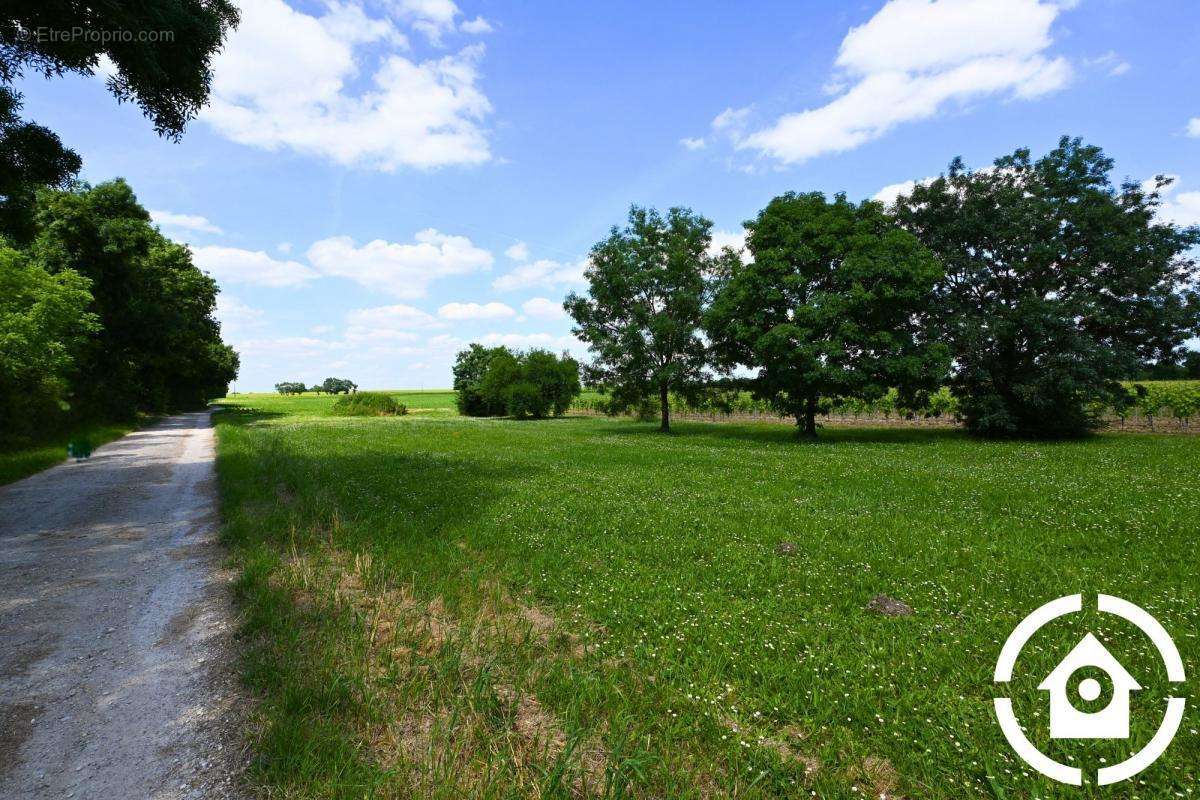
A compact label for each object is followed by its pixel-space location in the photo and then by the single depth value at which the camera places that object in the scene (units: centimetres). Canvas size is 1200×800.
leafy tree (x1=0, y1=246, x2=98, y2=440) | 2127
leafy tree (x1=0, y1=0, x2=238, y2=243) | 898
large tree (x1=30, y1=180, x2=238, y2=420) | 3262
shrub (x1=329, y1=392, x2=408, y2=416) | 7450
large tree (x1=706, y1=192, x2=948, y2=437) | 2630
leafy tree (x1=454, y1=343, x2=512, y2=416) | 7738
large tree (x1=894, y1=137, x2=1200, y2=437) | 2747
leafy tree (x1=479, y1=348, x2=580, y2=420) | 6581
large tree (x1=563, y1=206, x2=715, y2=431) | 3534
